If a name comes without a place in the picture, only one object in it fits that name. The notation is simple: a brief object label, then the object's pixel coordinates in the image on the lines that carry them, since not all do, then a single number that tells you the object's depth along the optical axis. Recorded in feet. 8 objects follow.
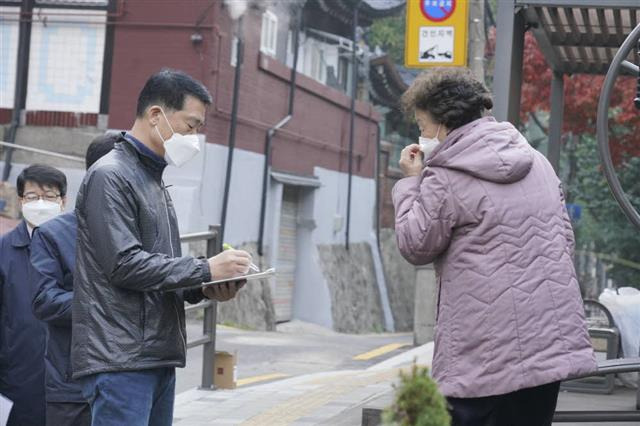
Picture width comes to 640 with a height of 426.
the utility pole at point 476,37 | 82.32
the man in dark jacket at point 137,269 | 20.06
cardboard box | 48.32
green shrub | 12.44
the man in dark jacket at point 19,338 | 26.85
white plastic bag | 44.83
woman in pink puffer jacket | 19.08
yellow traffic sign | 67.80
